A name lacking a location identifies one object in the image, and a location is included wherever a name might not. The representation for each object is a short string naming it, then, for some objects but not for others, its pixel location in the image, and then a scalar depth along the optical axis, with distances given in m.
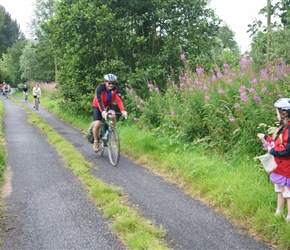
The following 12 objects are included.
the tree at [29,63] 44.34
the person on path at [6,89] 39.74
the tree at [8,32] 100.69
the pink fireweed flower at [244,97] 6.18
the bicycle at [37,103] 23.12
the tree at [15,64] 56.09
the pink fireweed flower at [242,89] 6.42
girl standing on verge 3.94
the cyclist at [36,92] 23.26
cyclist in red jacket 8.09
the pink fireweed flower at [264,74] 6.72
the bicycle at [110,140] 7.82
